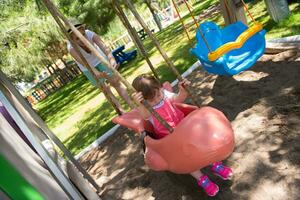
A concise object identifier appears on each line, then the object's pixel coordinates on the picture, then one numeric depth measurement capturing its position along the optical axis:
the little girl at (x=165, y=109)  1.80
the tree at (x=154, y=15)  10.91
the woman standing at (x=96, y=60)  2.68
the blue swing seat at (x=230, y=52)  2.51
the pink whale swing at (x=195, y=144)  1.56
